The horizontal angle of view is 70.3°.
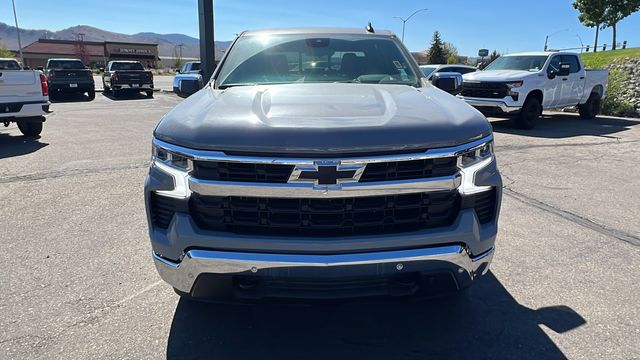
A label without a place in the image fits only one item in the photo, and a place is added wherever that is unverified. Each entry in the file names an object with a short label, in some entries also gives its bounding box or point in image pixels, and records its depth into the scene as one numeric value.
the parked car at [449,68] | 16.40
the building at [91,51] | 85.88
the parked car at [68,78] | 20.53
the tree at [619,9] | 38.31
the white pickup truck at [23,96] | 8.66
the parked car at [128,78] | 22.11
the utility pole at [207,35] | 15.18
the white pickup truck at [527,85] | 11.05
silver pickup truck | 2.11
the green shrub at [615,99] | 15.40
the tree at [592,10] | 39.03
